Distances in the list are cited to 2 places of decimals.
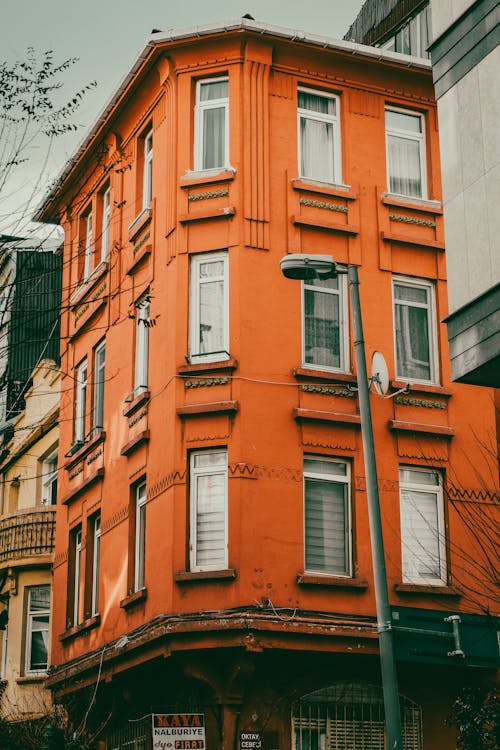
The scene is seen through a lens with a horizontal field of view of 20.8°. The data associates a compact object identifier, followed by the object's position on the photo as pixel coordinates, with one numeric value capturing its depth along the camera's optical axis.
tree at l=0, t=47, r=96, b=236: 13.95
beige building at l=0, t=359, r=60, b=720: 29.52
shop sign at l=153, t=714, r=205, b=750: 19.28
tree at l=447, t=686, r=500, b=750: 18.27
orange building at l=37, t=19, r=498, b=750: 21.11
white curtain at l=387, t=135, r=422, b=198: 25.05
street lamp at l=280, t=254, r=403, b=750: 16.14
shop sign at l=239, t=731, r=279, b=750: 20.50
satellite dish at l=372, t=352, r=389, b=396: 19.73
